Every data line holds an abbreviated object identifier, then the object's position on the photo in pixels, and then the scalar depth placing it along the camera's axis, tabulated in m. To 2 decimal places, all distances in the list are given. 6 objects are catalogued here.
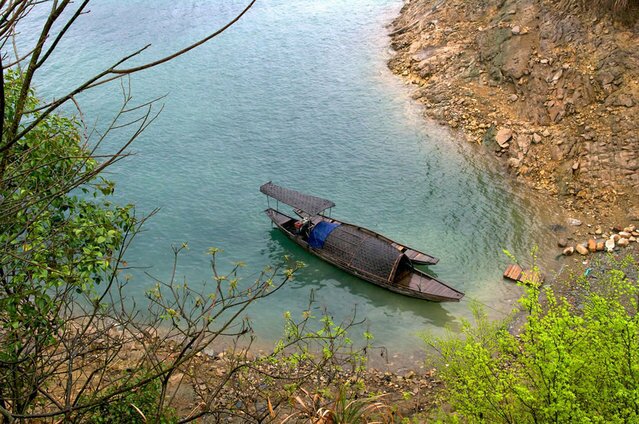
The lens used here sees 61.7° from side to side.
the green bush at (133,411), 10.79
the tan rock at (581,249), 23.65
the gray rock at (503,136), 29.86
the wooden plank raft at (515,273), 22.73
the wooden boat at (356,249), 22.30
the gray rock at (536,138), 28.79
